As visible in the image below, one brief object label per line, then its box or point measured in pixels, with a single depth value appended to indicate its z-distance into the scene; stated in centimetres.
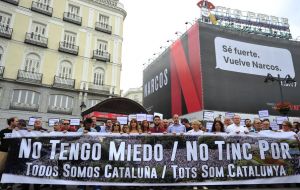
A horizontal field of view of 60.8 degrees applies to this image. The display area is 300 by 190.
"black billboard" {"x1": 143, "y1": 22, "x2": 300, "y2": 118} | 2041
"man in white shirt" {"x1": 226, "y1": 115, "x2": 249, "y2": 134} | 662
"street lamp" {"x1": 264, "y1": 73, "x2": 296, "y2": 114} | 1745
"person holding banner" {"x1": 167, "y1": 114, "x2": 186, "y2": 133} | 746
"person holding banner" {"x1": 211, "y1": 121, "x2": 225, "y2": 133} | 696
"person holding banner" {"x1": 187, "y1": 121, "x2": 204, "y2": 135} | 669
